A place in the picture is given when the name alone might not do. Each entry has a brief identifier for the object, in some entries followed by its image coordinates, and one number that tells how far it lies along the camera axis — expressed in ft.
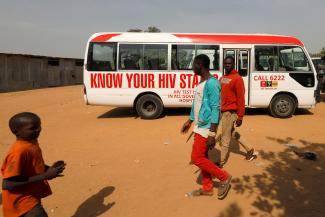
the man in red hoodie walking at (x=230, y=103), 15.10
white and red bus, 29.89
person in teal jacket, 11.85
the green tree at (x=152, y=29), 161.70
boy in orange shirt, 7.55
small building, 68.90
